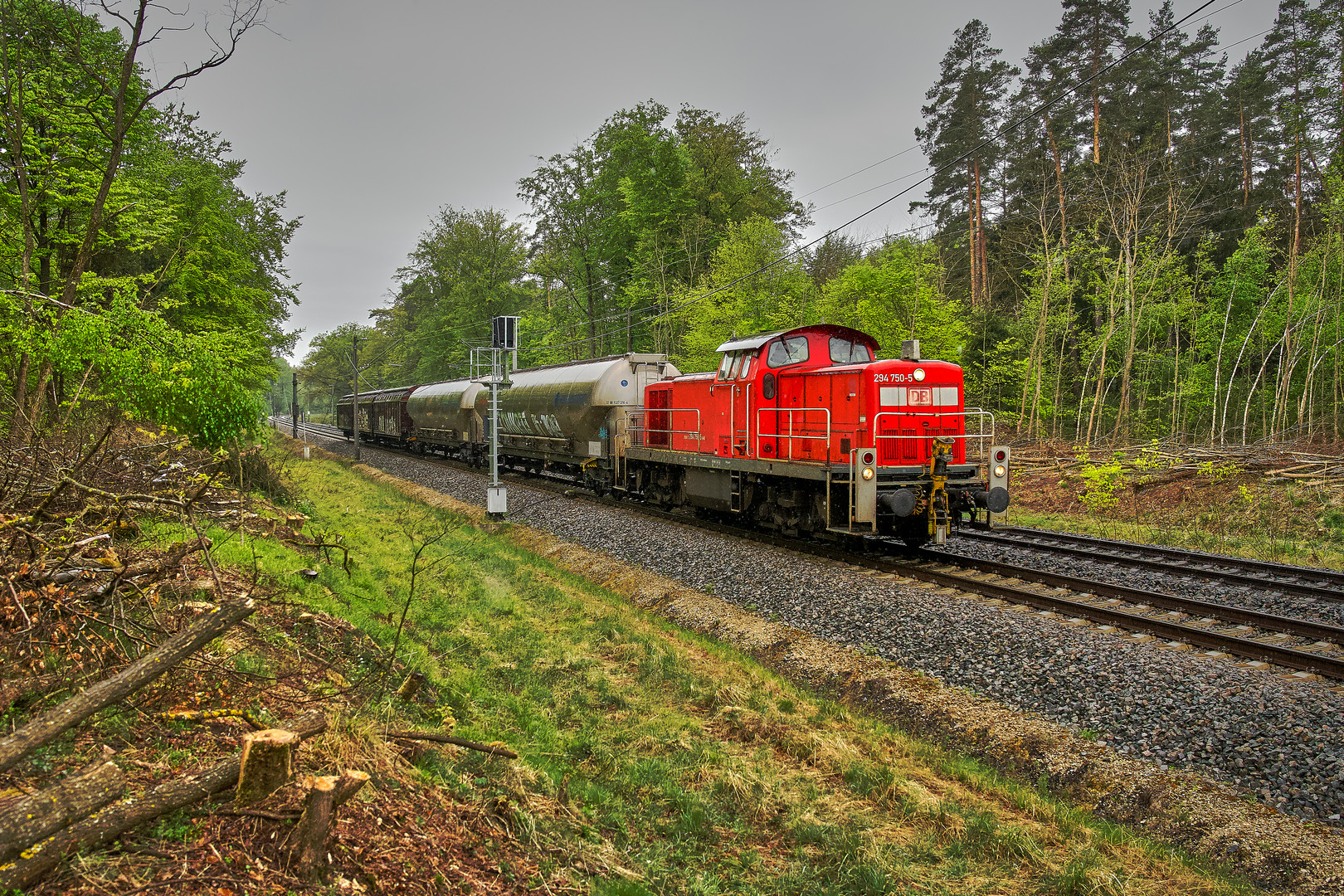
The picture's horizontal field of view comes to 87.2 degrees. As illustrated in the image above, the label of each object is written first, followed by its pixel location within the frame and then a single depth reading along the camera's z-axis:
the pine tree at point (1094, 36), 28.61
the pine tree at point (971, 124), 31.48
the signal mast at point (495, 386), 17.44
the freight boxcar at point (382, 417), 36.00
